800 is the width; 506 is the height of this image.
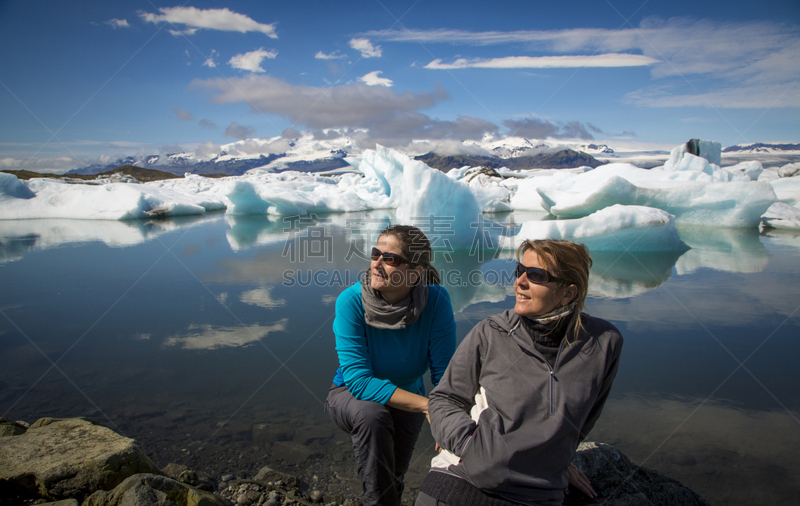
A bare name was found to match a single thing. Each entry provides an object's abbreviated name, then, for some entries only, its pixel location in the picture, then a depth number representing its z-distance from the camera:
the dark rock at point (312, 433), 2.29
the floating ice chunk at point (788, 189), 14.63
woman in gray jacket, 1.21
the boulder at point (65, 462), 1.51
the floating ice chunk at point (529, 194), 18.55
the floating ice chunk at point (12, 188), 15.88
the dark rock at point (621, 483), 1.47
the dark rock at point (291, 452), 2.14
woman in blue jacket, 1.57
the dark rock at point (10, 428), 1.92
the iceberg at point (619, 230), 7.84
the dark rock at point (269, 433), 2.28
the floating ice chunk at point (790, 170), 20.27
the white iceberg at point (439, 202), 8.37
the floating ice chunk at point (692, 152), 19.06
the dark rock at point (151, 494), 1.38
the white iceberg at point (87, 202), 15.37
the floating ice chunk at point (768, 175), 21.21
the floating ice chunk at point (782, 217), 11.75
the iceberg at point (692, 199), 10.45
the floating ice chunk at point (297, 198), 16.64
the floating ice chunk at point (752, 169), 21.55
